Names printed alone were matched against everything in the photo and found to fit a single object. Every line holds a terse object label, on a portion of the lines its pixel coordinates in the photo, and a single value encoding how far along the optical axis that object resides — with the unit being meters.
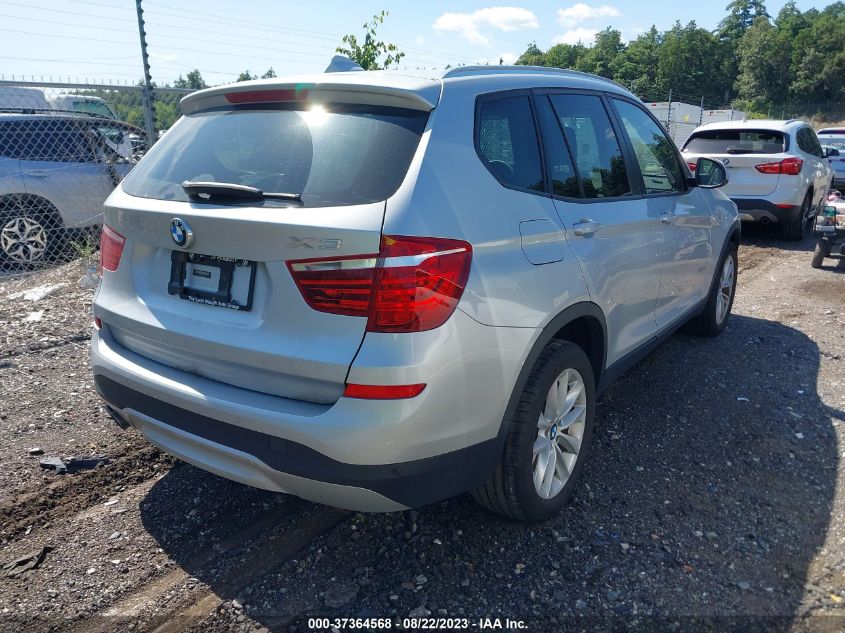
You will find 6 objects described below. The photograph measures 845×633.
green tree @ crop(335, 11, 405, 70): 8.95
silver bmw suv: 2.13
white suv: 9.43
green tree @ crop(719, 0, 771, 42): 117.94
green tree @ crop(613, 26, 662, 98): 89.69
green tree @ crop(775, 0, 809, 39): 90.50
